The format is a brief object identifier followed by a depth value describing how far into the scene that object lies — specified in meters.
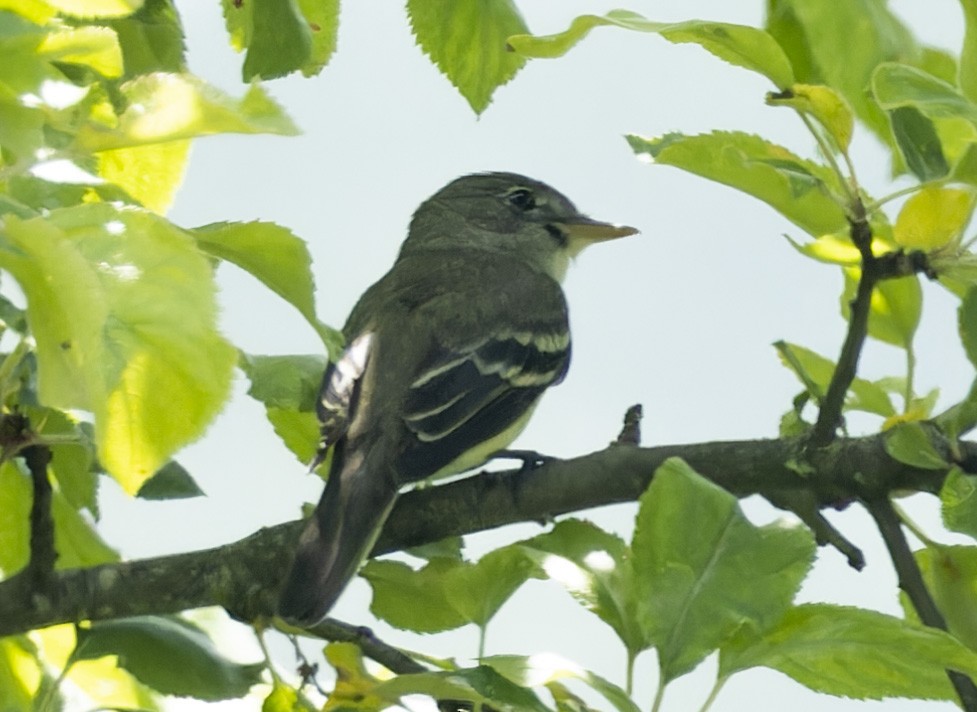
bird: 4.55
